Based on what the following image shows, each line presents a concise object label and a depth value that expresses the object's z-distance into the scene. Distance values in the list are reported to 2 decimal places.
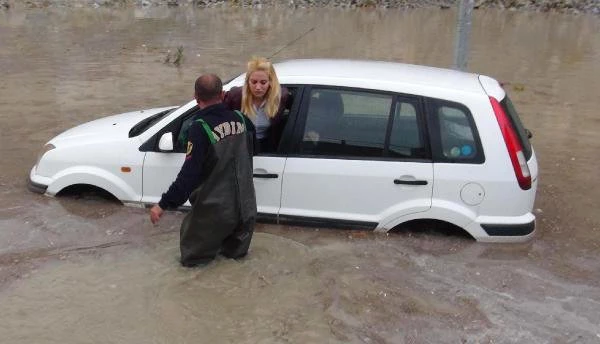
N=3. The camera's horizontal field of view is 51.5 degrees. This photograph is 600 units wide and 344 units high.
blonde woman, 4.96
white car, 5.02
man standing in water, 4.32
